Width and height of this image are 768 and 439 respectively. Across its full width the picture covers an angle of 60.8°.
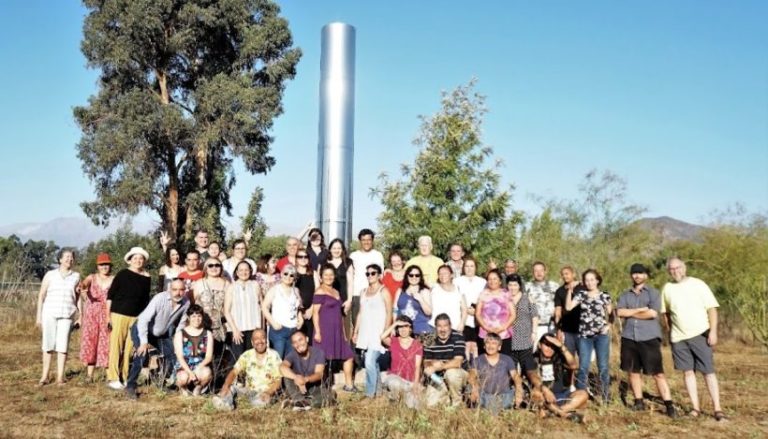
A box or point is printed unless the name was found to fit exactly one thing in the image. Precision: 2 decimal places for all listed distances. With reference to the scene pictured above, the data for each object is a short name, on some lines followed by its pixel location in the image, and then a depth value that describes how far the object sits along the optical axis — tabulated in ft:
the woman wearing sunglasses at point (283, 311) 23.66
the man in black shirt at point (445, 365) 22.27
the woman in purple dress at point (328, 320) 23.95
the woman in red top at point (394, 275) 26.03
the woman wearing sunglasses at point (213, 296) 24.34
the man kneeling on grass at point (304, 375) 21.70
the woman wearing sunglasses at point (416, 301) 24.32
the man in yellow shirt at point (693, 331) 21.65
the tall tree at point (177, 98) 61.98
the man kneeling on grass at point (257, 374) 21.88
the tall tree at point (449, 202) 43.42
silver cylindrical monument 48.14
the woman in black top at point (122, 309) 24.47
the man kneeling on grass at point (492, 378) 21.57
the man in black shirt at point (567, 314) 24.98
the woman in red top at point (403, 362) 22.50
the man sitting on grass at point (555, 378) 21.57
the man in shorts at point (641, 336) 22.54
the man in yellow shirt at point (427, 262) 26.94
